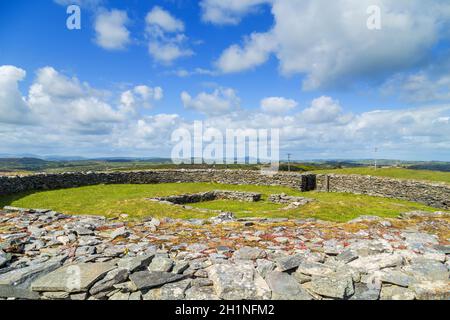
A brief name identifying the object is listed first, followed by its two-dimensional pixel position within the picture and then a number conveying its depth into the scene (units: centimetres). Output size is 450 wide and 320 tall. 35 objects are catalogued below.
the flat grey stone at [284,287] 412
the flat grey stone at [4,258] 515
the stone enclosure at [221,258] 426
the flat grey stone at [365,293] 411
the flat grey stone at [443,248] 571
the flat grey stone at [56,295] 416
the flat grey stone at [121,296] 415
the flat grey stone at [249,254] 550
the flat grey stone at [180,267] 483
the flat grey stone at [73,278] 426
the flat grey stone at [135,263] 482
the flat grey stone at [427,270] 456
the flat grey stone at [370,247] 549
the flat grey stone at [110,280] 424
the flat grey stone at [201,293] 419
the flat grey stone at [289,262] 487
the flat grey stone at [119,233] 691
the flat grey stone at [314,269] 468
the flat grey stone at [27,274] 443
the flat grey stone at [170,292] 418
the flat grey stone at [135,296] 411
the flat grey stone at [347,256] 528
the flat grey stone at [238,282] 416
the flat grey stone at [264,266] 481
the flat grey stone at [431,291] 410
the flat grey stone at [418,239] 607
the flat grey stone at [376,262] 491
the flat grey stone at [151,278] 437
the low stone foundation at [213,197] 1862
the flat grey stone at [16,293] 422
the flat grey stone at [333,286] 409
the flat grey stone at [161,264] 487
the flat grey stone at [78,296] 413
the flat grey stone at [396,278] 439
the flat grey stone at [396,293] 414
